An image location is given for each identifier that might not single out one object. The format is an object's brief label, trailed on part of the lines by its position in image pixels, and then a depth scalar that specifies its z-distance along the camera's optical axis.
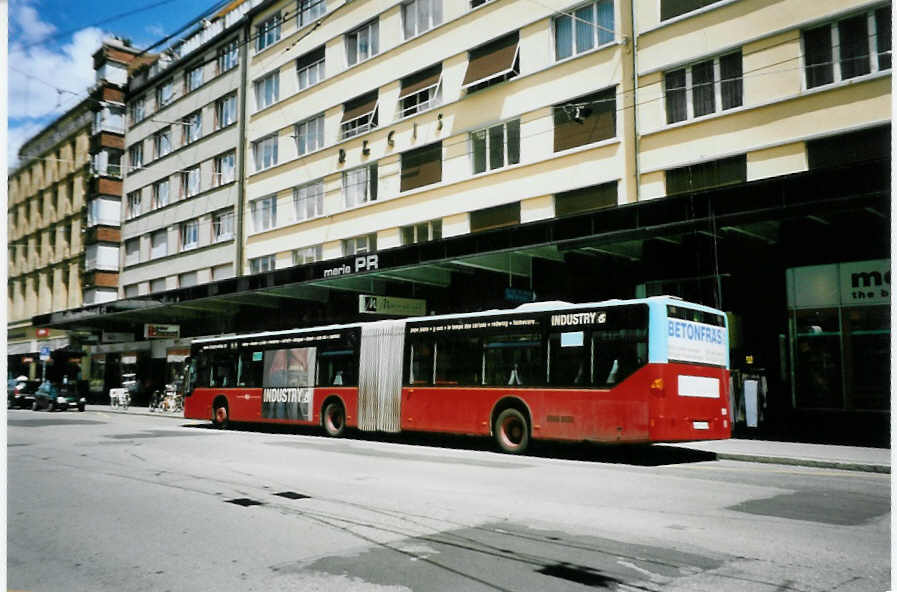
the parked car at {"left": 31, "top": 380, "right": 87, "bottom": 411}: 33.25
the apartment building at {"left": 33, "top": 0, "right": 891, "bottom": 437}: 16.55
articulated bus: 12.80
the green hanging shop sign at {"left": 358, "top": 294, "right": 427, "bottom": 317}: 24.78
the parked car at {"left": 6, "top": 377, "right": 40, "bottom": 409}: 32.70
